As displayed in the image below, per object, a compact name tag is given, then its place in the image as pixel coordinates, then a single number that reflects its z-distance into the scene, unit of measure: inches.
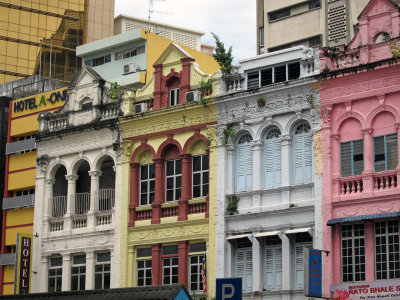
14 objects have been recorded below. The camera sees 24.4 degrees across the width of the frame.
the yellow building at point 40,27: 2628.0
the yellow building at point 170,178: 1344.7
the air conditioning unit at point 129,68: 1779.5
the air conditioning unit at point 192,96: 1381.6
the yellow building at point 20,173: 1609.3
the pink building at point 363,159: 1154.0
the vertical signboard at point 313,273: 1148.5
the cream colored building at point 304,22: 1829.5
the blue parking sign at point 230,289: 797.2
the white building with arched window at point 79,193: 1456.7
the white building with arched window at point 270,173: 1238.9
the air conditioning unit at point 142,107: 1451.8
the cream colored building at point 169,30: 2274.9
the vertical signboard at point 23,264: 1507.1
